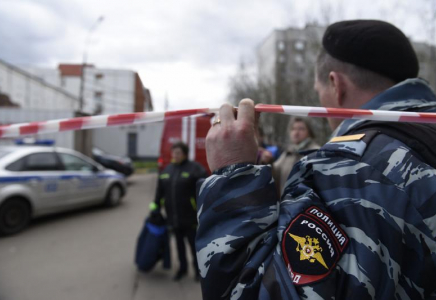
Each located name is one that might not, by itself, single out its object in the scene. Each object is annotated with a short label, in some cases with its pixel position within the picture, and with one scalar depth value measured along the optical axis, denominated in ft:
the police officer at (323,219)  2.41
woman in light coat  11.05
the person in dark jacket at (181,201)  12.98
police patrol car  18.33
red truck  19.42
